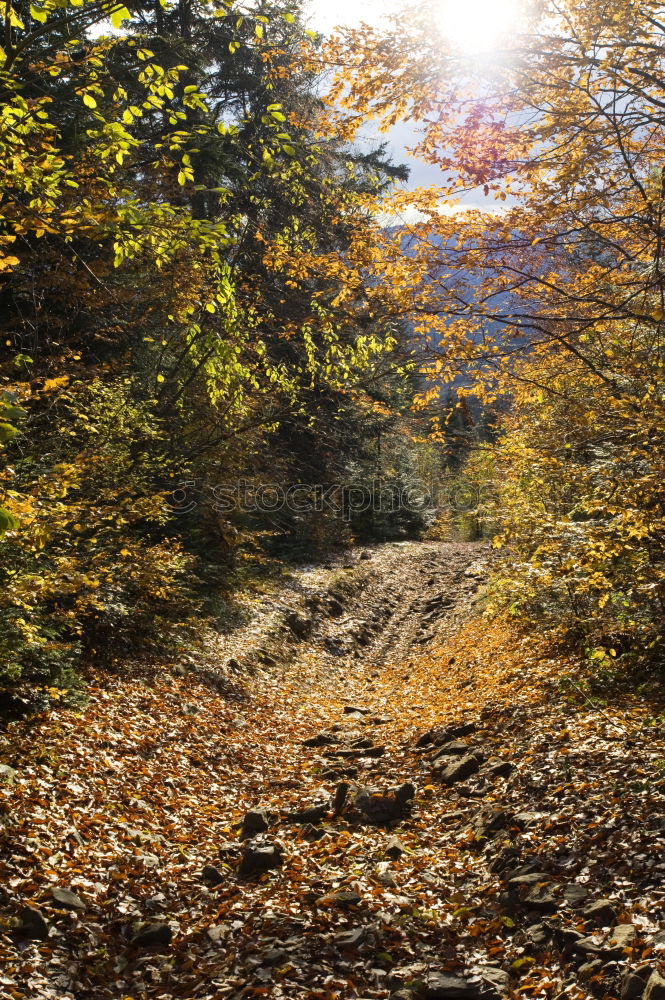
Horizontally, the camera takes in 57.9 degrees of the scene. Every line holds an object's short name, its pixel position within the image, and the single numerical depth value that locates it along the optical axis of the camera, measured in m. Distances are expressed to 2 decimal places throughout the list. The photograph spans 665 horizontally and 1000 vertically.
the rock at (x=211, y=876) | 5.40
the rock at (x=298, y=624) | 13.66
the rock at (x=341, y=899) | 4.91
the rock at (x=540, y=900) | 4.43
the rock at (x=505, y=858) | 5.12
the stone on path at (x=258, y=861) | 5.52
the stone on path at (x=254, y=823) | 6.23
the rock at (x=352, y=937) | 4.45
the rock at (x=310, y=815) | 6.42
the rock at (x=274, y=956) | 4.31
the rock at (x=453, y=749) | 7.56
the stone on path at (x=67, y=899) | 4.50
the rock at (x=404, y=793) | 6.66
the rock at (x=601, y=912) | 4.08
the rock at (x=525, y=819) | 5.50
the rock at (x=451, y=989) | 3.90
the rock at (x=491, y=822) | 5.71
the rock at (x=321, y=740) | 8.80
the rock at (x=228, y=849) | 5.83
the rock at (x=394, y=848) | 5.71
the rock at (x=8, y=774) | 5.36
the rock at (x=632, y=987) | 3.40
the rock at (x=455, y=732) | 8.03
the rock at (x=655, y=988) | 3.26
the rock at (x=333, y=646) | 13.91
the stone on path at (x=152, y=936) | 4.51
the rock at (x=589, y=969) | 3.72
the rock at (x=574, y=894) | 4.36
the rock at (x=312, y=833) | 6.09
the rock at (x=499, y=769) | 6.59
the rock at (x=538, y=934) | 4.18
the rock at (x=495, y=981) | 3.86
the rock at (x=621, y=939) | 3.76
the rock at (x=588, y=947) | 3.85
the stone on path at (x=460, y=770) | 6.99
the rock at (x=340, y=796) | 6.61
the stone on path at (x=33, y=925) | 4.14
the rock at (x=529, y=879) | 4.73
